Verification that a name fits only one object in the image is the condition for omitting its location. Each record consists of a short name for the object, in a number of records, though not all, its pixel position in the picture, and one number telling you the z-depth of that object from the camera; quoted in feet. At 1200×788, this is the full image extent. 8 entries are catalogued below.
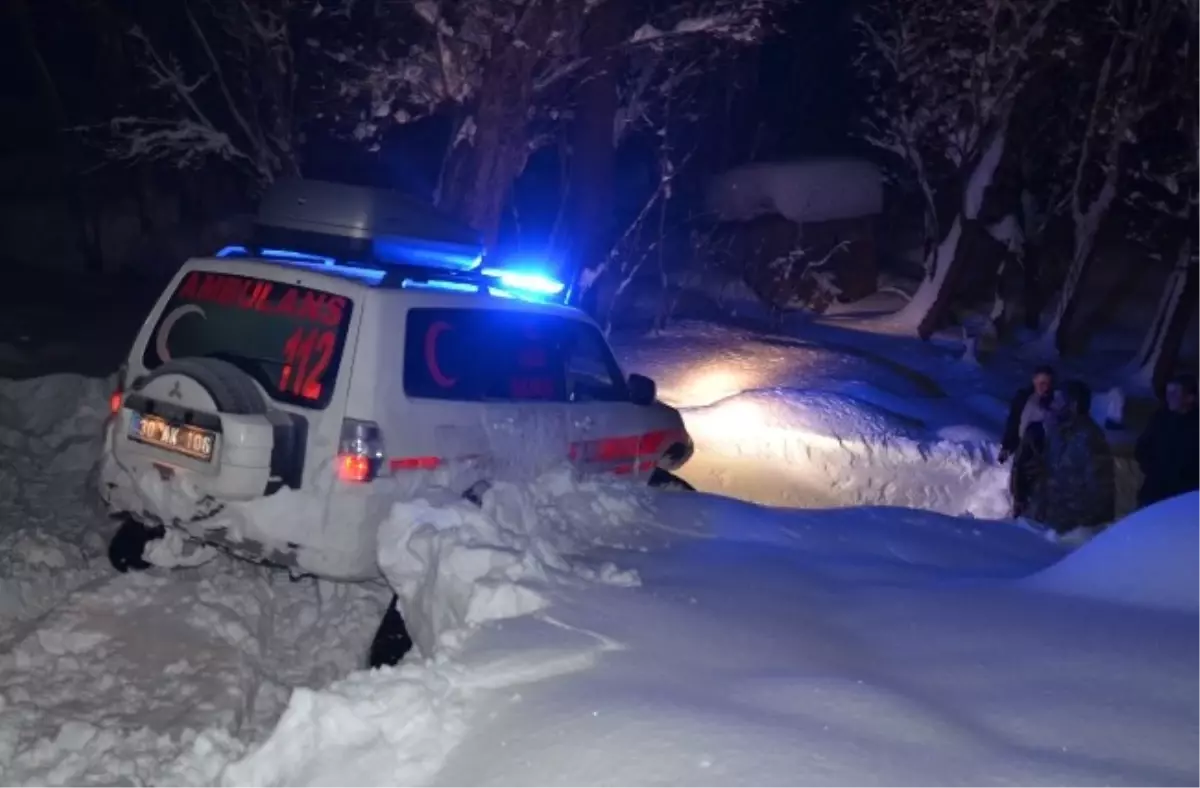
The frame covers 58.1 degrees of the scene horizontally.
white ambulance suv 16.05
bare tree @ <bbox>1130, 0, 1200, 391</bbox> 52.53
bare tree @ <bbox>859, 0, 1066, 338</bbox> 59.67
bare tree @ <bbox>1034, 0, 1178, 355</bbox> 55.88
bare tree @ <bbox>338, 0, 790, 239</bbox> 35.94
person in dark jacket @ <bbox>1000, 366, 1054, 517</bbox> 26.66
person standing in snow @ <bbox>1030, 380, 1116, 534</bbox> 24.20
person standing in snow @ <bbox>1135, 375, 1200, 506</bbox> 23.21
